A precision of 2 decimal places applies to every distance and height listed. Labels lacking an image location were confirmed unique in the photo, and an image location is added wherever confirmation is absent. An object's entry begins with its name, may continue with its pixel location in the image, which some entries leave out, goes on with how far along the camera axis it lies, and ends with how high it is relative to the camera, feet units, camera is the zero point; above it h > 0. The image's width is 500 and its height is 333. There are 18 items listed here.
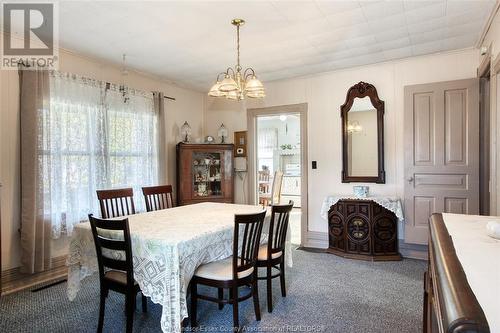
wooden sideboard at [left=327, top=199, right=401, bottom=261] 12.37 -2.67
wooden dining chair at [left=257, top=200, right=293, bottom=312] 8.04 -2.28
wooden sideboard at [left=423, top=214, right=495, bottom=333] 1.57 -0.81
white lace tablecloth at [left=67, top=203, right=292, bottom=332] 6.00 -1.89
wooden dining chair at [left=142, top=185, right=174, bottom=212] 10.78 -1.10
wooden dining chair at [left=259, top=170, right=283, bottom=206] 13.02 -0.90
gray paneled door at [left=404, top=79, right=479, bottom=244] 11.38 +0.56
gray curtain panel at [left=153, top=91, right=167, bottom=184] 14.61 +1.57
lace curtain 10.52 +0.88
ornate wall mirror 13.25 +1.39
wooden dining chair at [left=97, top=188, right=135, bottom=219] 9.21 -1.13
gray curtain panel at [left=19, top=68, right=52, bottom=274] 9.71 -0.07
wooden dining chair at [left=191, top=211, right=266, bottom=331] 6.85 -2.44
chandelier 8.59 +2.32
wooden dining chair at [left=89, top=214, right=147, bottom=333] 6.35 -2.09
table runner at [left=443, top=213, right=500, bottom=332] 1.97 -0.90
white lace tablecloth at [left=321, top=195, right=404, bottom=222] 12.19 -1.52
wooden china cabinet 15.40 -0.32
